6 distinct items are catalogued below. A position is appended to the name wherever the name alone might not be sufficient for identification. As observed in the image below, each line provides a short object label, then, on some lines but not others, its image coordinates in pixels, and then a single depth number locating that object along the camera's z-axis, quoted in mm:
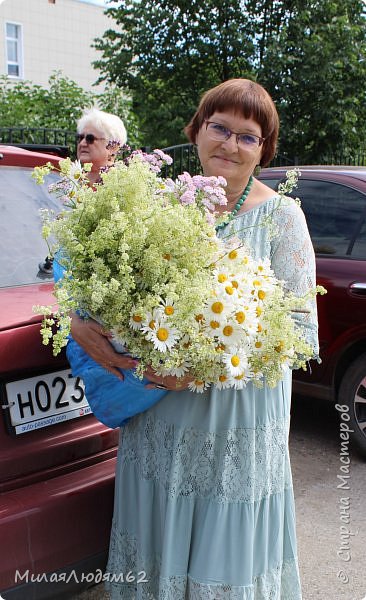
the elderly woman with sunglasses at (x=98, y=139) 4098
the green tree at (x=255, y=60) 12320
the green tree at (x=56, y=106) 10367
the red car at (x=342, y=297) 4492
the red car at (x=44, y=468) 2100
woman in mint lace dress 2074
